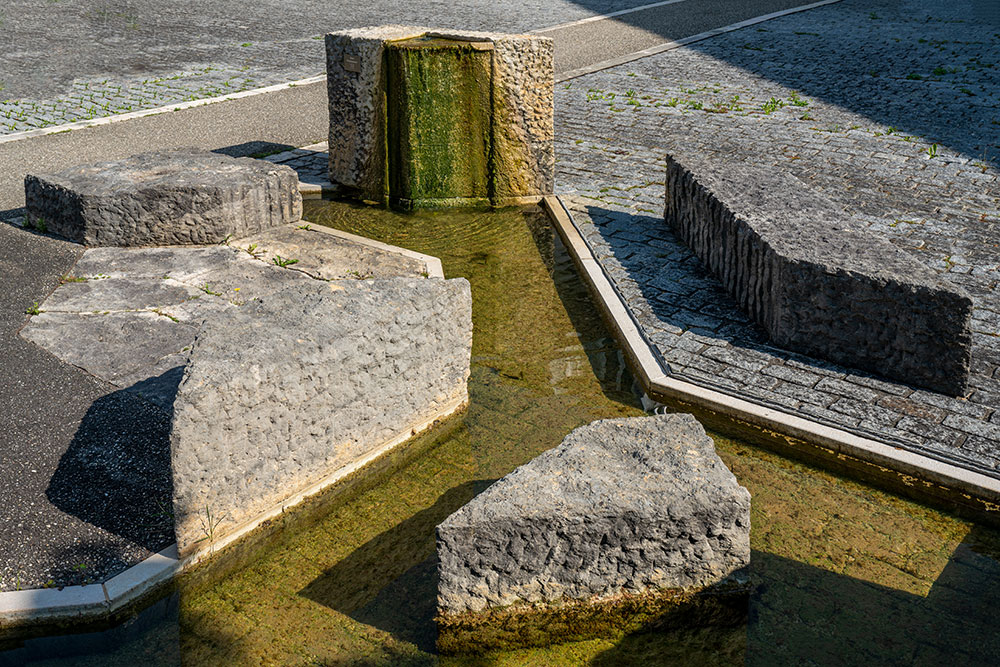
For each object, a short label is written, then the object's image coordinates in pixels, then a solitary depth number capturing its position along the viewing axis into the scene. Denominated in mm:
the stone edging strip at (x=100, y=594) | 3619
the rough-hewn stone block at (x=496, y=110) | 8016
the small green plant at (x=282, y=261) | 6771
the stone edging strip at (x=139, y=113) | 9703
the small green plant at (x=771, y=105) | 11227
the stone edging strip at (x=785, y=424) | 4430
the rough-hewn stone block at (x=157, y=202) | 6898
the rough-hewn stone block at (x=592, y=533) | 3602
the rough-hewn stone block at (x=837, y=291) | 5055
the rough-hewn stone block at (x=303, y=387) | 3887
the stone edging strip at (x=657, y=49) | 13195
